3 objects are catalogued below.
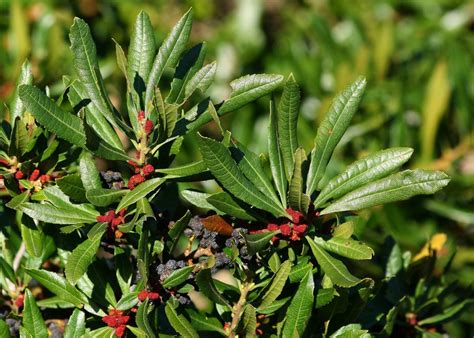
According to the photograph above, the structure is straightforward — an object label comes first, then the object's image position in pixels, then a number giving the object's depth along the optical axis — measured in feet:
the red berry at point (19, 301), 4.77
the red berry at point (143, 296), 4.46
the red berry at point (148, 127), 4.52
